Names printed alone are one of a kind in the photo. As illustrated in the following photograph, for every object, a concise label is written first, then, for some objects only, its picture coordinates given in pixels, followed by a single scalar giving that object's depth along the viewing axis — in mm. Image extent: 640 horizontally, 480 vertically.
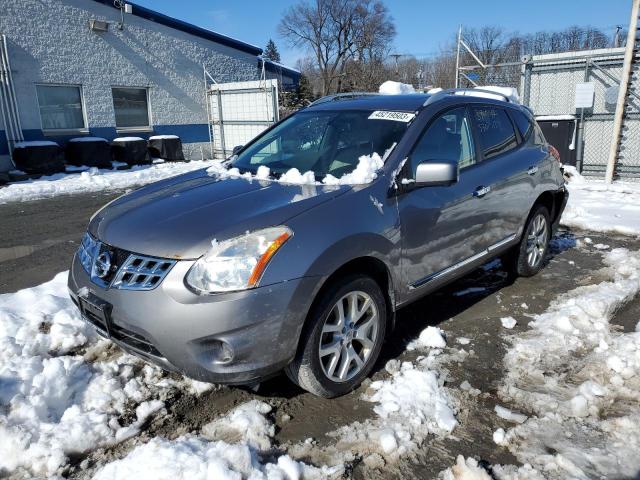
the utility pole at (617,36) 15196
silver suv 2594
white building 13352
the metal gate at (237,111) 15328
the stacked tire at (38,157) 12781
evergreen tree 87500
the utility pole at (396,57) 47531
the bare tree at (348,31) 47656
